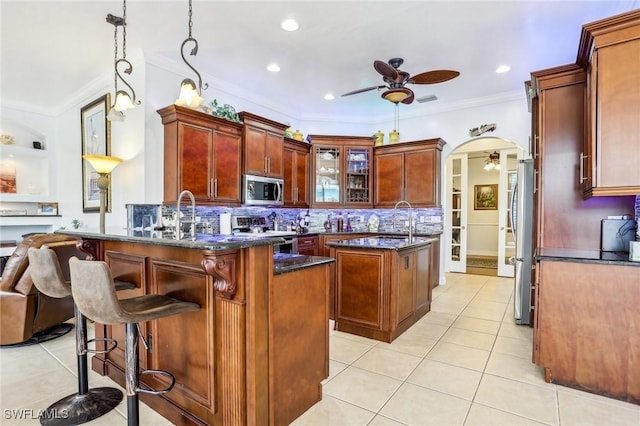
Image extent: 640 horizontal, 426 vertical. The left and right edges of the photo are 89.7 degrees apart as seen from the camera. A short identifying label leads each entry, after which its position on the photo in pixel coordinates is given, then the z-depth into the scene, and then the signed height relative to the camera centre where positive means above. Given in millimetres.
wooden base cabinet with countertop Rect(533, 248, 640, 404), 2104 -768
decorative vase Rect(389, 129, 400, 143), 5676 +1317
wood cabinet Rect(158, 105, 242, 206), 3648 +664
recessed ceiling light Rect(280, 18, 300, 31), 3079 +1817
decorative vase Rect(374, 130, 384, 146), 5836 +1318
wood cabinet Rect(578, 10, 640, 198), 2090 +725
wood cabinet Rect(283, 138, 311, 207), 5297 +654
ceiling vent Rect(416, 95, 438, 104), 5124 +1821
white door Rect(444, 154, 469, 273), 6586 -28
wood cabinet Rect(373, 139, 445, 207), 5293 +646
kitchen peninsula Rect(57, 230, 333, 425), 1604 -670
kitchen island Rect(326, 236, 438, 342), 3119 -770
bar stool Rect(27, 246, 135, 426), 1960 -1117
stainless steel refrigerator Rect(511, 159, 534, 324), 3641 -342
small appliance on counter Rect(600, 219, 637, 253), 2555 -190
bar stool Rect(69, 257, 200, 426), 1422 -479
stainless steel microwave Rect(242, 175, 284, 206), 4406 +291
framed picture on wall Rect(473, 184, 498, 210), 8422 +360
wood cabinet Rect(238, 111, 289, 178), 4406 +940
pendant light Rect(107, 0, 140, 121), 3028 +1073
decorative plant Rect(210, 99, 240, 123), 4148 +1300
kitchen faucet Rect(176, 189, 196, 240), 1875 -103
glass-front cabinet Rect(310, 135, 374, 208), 5746 +757
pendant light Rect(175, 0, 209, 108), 2713 +985
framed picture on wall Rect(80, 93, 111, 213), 4234 +981
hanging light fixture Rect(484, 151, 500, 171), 7902 +1204
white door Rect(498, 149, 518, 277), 6203 +190
